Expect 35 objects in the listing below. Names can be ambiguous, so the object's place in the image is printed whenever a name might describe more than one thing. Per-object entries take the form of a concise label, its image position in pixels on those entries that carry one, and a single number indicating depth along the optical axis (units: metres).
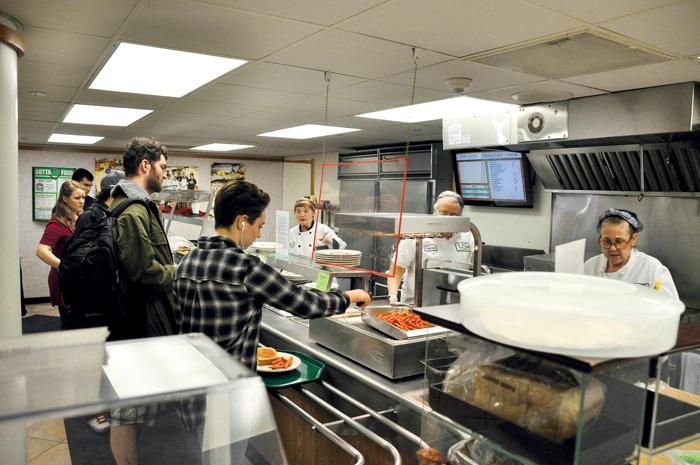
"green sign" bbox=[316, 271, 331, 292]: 2.64
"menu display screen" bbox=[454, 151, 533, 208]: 5.45
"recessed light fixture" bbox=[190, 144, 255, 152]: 8.14
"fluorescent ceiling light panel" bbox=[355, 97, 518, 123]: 4.15
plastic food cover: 0.90
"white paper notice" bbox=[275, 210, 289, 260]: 3.10
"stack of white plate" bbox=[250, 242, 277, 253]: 3.79
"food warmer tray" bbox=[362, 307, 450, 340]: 2.22
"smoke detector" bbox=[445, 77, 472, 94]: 3.29
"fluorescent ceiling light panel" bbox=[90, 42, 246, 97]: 2.90
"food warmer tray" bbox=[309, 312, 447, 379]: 2.15
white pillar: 2.33
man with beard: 2.68
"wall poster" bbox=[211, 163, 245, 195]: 9.95
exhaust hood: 3.37
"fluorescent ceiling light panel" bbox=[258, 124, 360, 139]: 5.74
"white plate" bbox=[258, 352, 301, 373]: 2.39
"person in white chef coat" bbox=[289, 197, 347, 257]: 5.98
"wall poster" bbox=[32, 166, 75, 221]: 8.59
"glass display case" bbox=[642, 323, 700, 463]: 1.08
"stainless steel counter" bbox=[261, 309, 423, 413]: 2.03
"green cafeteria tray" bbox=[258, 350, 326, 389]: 2.29
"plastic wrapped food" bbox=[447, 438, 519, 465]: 1.28
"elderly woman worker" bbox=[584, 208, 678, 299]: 3.48
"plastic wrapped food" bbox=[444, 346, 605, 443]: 0.98
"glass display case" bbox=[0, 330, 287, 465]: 0.80
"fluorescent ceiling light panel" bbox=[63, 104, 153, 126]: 4.71
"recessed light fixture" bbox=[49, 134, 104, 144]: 7.11
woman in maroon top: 4.61
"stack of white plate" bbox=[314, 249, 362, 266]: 2.90
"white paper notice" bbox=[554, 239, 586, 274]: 1.19
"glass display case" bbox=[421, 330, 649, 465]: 0.97
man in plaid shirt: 2.14
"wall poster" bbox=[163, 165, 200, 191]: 9.63
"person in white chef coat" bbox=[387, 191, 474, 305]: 4.23
